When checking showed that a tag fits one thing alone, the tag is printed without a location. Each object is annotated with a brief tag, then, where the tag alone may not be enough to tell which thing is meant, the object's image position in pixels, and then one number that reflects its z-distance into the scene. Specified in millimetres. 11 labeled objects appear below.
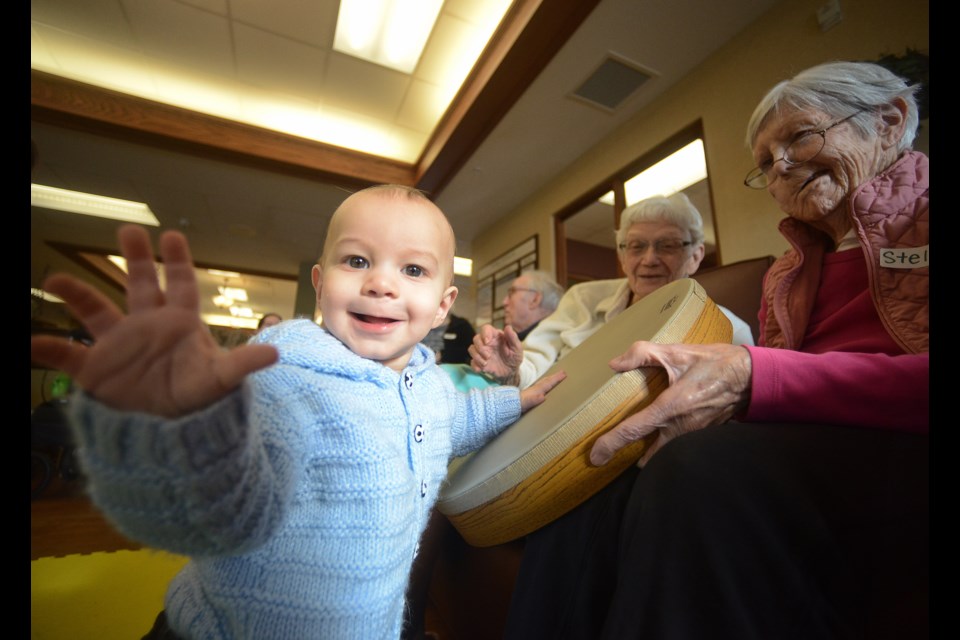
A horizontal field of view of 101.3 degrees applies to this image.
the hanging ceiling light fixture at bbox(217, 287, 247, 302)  9406
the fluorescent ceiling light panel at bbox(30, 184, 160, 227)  4930
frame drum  660
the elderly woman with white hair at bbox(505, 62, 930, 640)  493
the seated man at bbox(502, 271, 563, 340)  2631
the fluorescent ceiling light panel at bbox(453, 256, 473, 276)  6576
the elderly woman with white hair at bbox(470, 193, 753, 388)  1471
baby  330
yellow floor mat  1213
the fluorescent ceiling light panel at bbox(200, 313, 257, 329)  12355
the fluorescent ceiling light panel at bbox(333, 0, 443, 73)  2514
